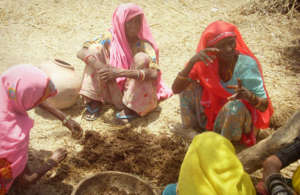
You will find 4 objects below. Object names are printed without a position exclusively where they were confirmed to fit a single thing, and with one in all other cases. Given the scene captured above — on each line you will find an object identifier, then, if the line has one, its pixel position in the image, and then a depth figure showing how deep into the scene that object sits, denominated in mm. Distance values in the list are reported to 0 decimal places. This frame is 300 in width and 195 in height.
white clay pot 4109
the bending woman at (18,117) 2732
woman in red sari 3287
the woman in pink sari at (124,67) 3937
